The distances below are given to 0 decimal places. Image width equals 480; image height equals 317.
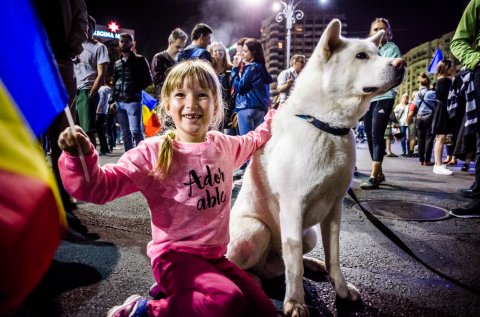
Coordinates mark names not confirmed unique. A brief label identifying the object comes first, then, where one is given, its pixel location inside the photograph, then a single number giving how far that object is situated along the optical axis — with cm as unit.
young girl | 146
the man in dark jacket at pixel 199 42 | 488
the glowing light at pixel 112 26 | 2875
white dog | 176
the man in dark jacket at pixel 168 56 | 554
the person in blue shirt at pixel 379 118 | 477
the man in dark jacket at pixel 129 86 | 596
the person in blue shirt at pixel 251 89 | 523
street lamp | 1388
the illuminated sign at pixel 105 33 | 4251
